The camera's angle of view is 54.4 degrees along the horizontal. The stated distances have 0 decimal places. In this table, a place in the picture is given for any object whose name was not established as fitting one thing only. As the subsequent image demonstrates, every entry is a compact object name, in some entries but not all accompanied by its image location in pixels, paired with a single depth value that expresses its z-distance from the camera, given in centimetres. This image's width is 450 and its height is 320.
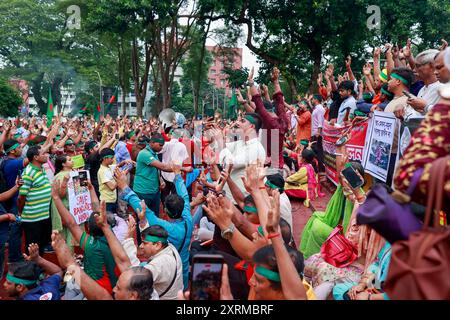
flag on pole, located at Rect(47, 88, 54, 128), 1272
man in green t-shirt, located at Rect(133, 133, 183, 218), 671
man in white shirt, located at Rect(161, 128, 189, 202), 794
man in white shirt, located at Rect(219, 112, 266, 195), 481
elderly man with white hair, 412
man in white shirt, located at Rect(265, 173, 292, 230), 423
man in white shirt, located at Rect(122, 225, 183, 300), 340
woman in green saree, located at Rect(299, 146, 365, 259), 430
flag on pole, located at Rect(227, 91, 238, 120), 1386
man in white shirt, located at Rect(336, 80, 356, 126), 768
